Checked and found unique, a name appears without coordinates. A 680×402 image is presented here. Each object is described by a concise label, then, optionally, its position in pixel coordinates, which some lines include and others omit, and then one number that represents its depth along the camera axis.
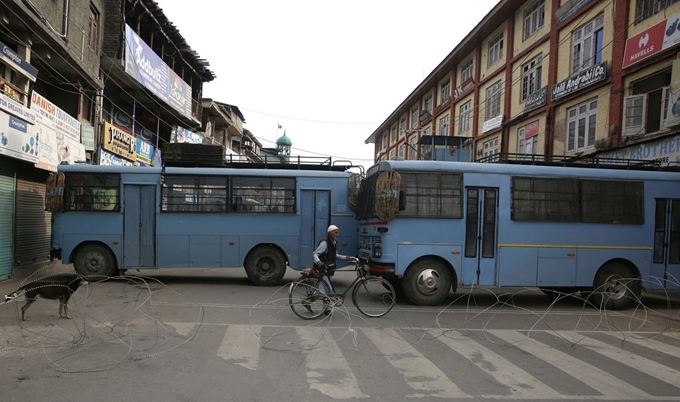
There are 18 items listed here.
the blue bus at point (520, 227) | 9.52
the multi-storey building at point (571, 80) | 14.59
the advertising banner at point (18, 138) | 10.58
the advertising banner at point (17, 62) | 10.83
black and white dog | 7.02
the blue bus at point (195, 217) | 11.59
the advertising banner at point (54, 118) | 12.39
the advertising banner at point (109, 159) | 17.78
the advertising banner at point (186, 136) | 25.36
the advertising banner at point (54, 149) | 12.59
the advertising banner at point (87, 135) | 16.20
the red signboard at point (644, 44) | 14.28
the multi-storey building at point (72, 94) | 11.70
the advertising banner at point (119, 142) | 18.31
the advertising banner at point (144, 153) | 22.33
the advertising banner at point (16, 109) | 10.46
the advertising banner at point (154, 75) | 18.94
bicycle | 8.12
